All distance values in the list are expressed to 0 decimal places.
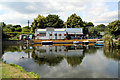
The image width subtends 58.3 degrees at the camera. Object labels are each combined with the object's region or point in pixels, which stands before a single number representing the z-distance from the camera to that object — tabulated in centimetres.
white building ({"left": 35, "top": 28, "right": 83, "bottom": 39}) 6700
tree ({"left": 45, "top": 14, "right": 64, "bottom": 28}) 8871
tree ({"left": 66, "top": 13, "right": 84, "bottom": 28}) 8136
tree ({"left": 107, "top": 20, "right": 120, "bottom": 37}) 7258
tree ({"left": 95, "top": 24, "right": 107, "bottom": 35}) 9550
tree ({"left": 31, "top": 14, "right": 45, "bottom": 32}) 7986
